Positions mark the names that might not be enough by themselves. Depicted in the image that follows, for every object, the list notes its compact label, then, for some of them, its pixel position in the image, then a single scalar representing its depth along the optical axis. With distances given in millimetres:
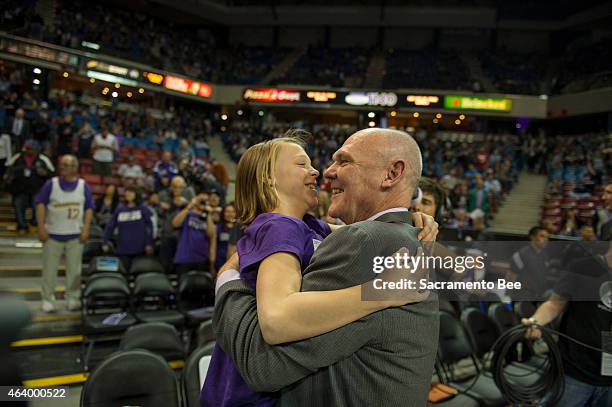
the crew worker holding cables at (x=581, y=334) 2057
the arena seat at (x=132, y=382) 2240
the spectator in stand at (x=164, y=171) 8380
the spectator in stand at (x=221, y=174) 5901
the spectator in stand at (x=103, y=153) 9273
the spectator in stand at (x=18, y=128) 9000
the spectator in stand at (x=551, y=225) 5643
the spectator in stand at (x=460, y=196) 9320
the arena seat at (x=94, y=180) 9195
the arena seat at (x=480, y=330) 4059
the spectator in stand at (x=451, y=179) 10341
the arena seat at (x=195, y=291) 4992
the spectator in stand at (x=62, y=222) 4934
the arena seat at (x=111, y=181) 8828
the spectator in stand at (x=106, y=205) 7355
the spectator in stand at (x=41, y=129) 10094
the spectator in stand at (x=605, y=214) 2032
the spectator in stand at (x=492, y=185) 11012
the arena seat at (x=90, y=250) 6156
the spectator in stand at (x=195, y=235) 5375
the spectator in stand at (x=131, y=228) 5645
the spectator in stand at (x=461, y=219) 8242
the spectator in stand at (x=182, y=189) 5965
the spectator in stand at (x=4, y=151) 8219
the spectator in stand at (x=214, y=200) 5512
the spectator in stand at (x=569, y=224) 5073
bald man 973
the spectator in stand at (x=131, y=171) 8234
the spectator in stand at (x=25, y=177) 7066
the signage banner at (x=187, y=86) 20000
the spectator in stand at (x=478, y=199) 9698
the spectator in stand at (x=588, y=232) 3416
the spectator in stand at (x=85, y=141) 9703
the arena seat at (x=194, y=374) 2486
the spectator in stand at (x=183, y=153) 10227
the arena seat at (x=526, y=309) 1942
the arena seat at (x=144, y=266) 5531
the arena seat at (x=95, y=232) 6590
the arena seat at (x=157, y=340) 3293
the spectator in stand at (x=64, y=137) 10078
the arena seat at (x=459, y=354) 3359
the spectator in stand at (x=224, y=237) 5570
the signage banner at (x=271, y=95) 20969
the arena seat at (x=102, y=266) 5121
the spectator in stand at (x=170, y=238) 5738
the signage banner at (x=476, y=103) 18580
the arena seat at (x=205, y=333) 3556
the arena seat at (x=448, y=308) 4307
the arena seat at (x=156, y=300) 4586
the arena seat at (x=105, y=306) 4188
